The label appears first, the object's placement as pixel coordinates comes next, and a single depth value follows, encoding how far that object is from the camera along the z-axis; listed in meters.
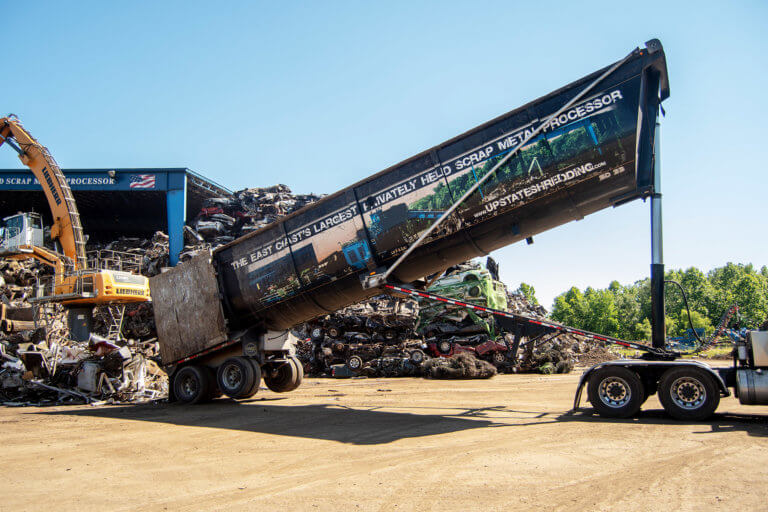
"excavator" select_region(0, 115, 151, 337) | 16.73
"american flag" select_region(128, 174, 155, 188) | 30.58
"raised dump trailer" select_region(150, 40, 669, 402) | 7.60
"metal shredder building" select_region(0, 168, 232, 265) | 30.41
